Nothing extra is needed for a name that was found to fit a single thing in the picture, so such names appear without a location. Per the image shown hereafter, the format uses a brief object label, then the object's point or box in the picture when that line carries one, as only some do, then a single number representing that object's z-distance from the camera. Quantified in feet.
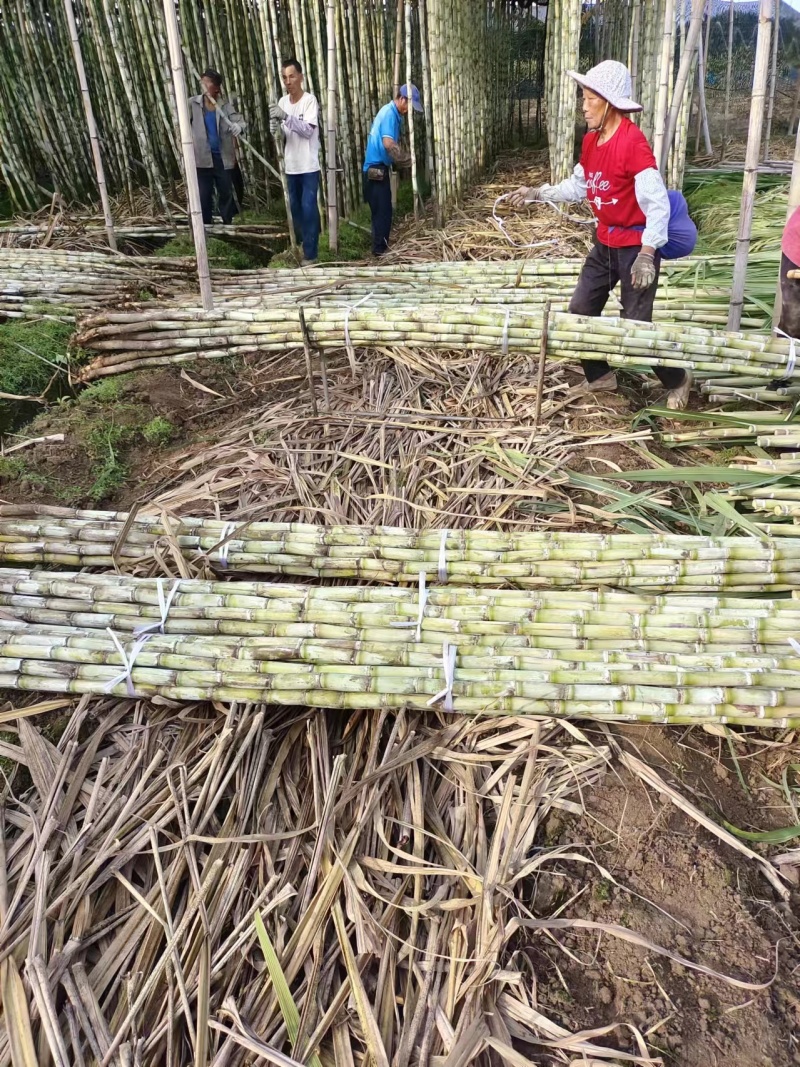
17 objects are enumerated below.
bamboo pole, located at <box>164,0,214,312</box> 11.23
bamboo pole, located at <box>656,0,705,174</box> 12.72
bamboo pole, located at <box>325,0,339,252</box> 17.04
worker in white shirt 17.66
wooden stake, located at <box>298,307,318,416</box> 10.78
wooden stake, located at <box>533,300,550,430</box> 9.66
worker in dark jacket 19.62
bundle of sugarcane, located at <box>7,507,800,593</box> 7.32
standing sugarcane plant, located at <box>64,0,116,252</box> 17.22
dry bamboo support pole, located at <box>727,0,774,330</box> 10.02
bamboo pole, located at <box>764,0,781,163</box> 24.04
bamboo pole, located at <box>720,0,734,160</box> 26.89
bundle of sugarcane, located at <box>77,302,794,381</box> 9.79
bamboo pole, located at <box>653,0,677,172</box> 13.38
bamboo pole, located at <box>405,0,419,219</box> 19.93
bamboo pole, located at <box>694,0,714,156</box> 23.98
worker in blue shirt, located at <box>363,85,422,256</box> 18.83
